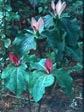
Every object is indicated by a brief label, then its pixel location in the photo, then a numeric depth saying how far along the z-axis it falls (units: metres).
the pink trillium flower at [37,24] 1.79
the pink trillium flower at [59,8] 1.85
